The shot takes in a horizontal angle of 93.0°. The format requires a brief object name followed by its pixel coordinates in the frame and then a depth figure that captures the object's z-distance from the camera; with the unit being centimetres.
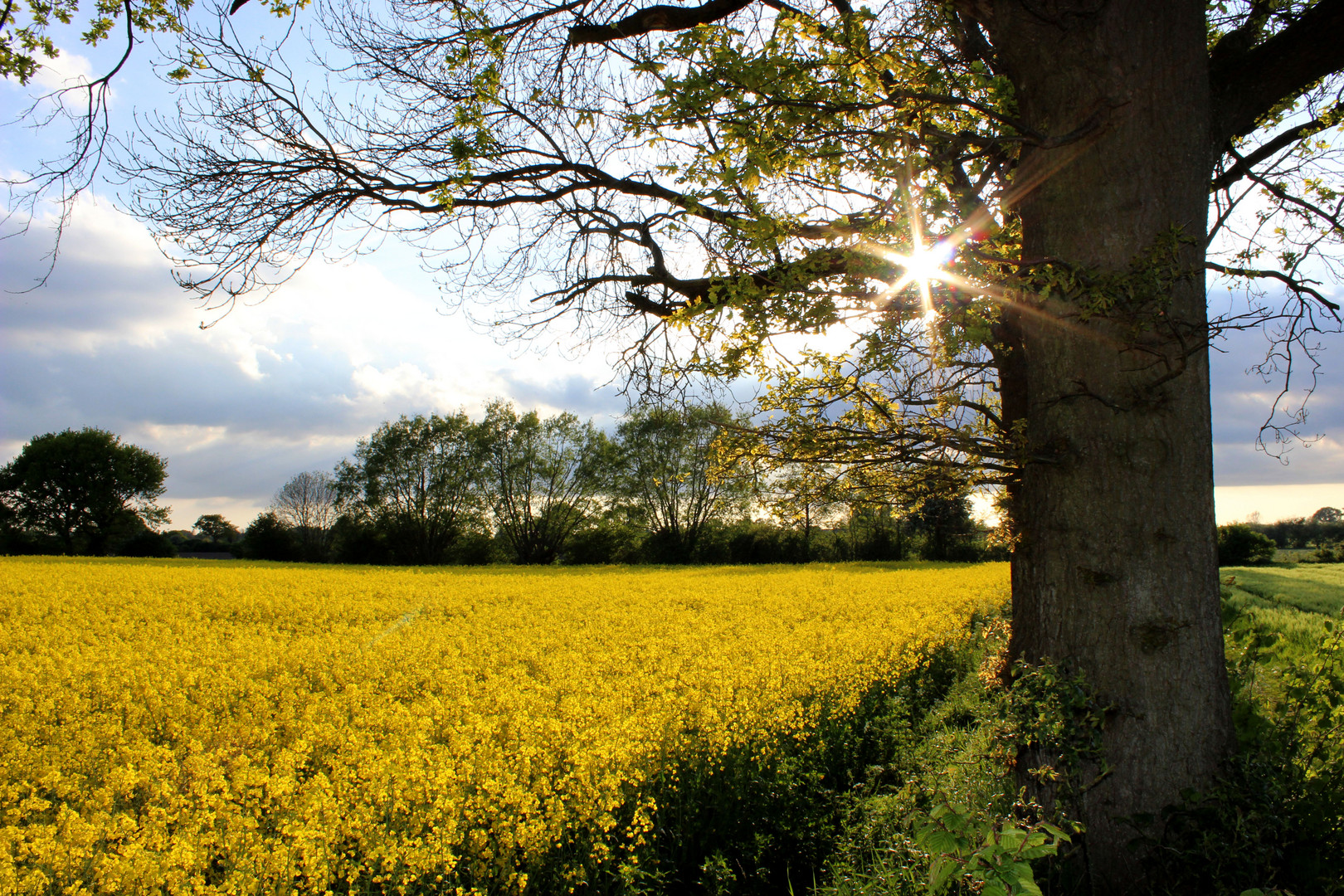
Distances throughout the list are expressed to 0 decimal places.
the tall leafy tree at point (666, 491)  3638
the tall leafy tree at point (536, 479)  4091
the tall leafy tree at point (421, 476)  4025
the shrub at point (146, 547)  4219
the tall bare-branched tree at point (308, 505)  4506
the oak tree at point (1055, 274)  309
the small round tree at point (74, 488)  4084
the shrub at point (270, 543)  4019
